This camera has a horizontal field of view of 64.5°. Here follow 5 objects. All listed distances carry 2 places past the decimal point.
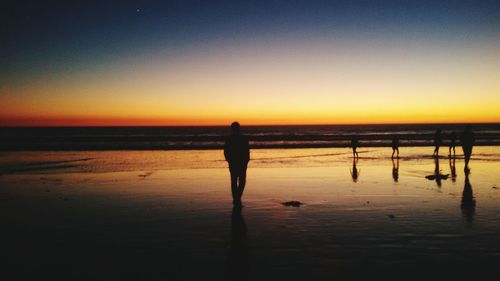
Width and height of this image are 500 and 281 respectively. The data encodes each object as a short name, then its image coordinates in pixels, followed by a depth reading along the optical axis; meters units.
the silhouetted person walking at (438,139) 25.90
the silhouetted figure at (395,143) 26.32
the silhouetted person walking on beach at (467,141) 17.33
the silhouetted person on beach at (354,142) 26.38
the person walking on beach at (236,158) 9.80
